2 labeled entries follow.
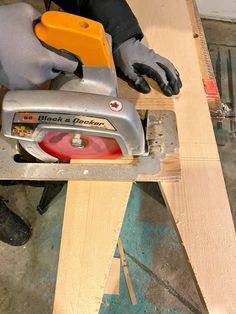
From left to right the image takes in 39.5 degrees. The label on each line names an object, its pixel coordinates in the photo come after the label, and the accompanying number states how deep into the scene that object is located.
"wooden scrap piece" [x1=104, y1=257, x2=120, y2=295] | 1.47
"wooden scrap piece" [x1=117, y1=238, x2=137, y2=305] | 1.46
